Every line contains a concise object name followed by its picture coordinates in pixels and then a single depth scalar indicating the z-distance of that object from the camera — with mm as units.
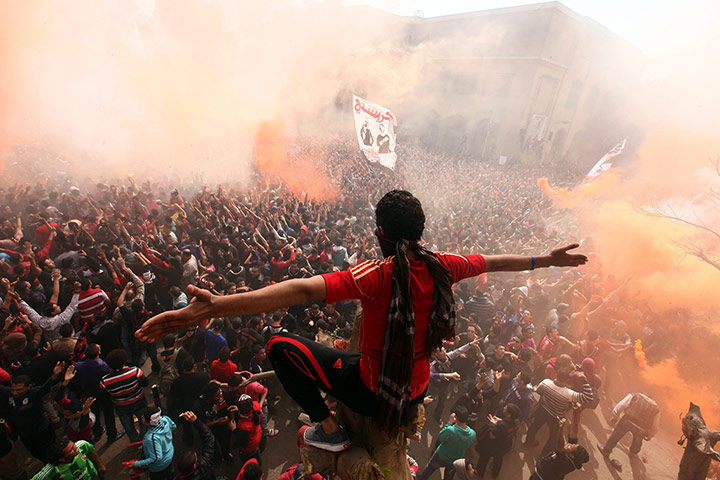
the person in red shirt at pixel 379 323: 1554
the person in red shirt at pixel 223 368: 4781
